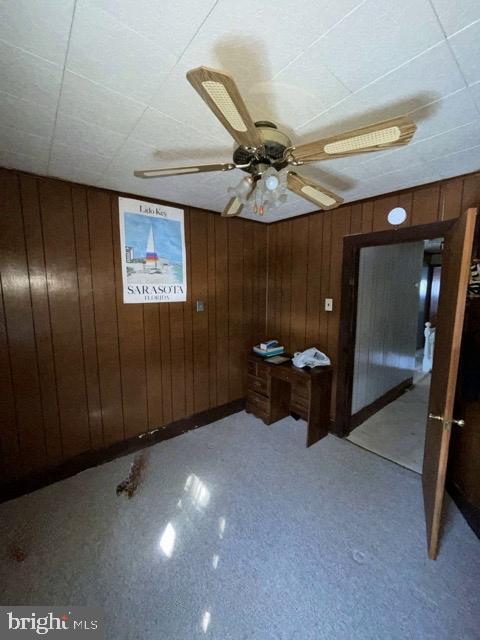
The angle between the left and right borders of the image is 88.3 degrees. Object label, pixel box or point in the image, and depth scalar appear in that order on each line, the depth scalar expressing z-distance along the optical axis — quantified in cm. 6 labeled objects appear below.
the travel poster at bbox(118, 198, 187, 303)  211
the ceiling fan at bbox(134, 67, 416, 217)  69
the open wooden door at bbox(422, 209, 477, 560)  123
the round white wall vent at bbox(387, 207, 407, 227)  202
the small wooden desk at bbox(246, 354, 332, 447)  235
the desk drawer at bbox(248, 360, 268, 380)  271
